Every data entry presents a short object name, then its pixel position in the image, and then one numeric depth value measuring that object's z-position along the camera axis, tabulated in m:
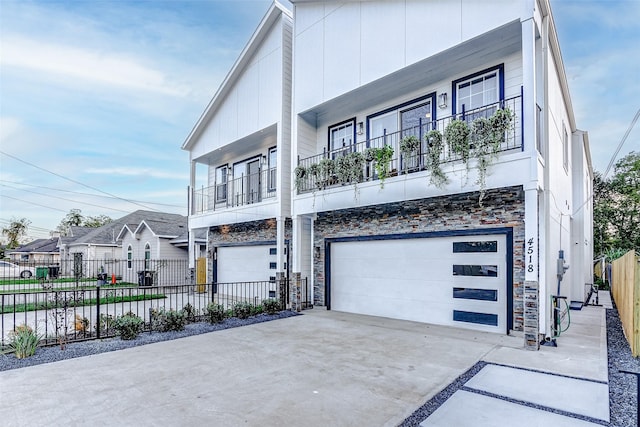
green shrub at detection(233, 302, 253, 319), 9.22
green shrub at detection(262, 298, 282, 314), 9.90
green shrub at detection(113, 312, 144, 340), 7.00
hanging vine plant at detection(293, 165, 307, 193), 10.30
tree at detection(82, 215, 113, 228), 56.56
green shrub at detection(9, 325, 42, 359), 5.75
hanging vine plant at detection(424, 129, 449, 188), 7.40
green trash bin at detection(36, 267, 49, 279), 22.47
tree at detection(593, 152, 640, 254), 25.22
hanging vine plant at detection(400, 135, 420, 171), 8.10
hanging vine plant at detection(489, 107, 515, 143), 6.61
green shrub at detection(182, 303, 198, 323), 8.69
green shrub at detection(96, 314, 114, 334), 7.27
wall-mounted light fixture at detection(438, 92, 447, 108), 8.67
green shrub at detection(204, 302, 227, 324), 8.60
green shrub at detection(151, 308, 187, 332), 7.77
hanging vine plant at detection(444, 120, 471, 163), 7.00
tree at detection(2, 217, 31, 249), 55.28
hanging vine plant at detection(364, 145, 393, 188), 8.41
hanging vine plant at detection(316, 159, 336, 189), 9.57
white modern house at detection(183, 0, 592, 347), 6.89
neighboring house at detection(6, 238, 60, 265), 38.09
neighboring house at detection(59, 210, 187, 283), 19.91
